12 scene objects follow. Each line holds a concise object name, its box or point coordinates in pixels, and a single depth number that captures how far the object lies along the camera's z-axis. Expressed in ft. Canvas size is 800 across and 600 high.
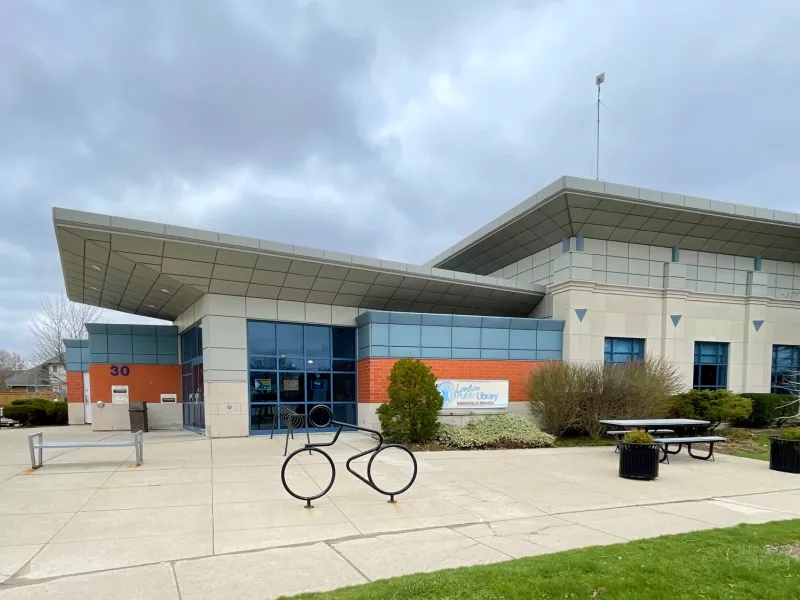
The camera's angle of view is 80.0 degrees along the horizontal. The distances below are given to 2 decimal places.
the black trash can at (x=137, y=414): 54.44
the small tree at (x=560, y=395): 44.01
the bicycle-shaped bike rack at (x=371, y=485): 21.59
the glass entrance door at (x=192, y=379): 51.85
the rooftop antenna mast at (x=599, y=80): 61.17
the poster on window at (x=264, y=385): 48.47
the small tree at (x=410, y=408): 40.14
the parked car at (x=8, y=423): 70.69
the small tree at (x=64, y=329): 109.81
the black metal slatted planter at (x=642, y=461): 28.73
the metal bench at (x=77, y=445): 30.27
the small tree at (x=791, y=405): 55.06
